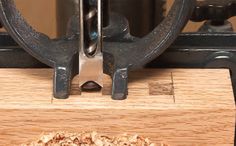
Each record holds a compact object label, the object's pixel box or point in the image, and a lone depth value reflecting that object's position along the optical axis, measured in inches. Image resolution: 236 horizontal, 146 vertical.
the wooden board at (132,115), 15.4
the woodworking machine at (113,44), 15.8
